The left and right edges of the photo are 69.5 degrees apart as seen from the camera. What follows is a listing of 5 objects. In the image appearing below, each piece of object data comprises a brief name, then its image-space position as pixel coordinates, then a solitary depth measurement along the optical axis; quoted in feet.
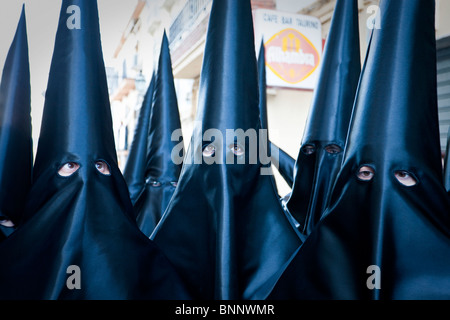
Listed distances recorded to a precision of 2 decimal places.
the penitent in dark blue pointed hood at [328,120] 3.15
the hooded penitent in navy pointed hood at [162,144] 3.98
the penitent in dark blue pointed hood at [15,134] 2.76
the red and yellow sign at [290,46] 7.38
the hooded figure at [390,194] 1.88
